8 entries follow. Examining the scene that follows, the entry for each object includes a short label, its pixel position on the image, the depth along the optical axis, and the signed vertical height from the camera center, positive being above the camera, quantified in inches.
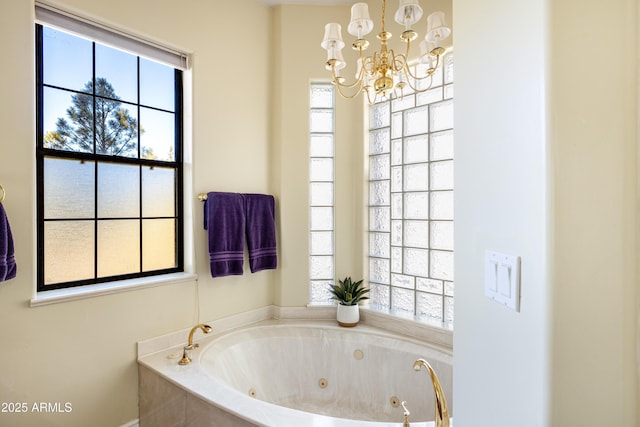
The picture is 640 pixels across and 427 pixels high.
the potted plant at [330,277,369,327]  102.5 -28.6
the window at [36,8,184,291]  72.4 +11.4
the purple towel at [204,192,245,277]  93.7 -6.5
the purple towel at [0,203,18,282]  59.0 -7.6
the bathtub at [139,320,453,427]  74.1 -43.0
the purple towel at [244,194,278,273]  103.2 -7.2
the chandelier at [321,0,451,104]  61.3 +32.5
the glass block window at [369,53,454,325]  94.3 +1.6
